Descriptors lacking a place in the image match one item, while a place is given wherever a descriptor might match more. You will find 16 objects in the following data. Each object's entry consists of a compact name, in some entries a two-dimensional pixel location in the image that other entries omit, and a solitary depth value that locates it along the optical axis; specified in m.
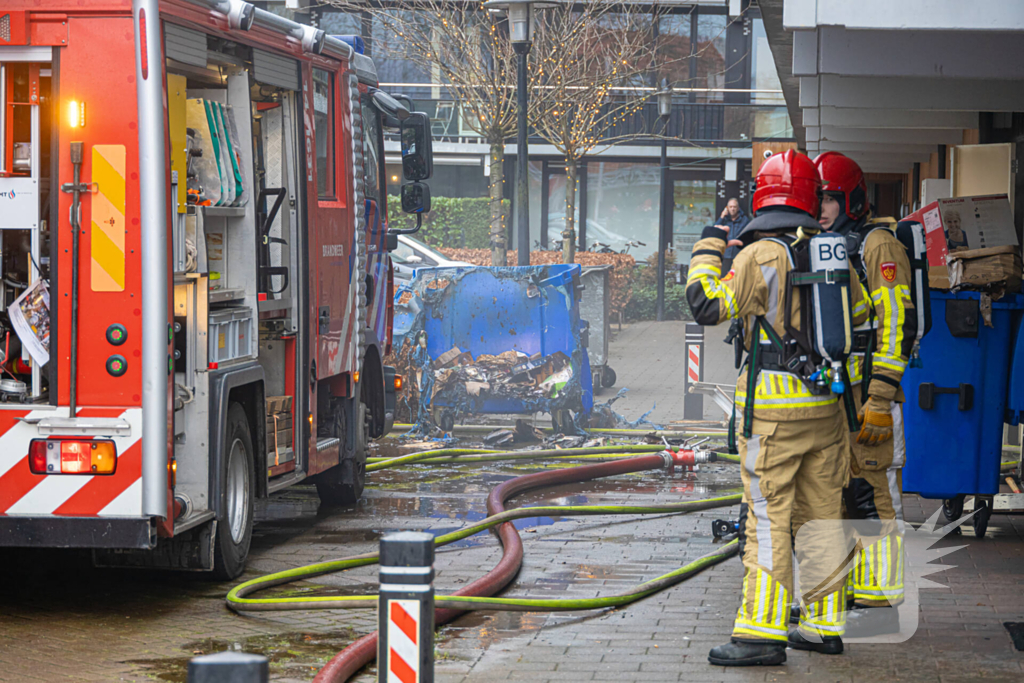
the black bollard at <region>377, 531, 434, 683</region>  7.32
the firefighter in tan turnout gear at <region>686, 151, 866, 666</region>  9.99
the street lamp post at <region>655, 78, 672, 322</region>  45.50
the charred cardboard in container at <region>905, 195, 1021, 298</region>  14.77
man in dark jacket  10.34
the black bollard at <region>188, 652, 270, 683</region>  4.59
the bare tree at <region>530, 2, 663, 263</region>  38.75
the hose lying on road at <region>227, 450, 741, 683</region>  10.25
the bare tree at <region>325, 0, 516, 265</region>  37.34
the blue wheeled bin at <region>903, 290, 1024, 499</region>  14.95
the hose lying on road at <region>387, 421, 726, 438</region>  24.23
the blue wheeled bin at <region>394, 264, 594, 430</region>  24.11
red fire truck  11.28
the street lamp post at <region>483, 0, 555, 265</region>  25.91
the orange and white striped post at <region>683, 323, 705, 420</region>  27.11
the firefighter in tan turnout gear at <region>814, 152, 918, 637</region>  10.98
